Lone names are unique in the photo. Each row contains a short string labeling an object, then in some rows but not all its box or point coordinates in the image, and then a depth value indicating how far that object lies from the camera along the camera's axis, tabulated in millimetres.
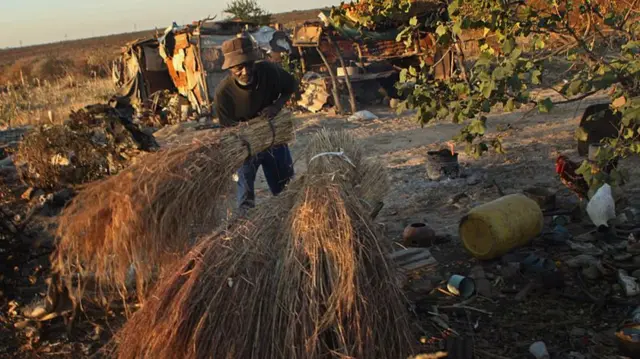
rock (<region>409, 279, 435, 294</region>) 3917
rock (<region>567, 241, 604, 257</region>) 4252
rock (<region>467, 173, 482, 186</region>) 6521
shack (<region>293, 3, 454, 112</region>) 12414
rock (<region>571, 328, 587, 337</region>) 3252
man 4395
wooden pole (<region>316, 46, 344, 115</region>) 12297
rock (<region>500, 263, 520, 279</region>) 4035
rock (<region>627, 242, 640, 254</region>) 4047
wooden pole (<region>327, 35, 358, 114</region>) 11859
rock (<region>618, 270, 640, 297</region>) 3559
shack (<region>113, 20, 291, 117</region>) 13898
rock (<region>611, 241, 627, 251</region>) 4227
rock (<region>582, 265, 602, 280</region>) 3863
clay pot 4766
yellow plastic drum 4215
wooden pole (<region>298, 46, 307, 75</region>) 14414
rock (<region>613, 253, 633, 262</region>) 4008
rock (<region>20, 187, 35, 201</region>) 7504
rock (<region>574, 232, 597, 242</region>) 4508
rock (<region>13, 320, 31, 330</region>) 3793
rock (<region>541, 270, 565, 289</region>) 3762
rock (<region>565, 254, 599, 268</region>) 4055
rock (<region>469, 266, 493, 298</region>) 3828
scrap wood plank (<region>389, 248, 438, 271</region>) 4254
